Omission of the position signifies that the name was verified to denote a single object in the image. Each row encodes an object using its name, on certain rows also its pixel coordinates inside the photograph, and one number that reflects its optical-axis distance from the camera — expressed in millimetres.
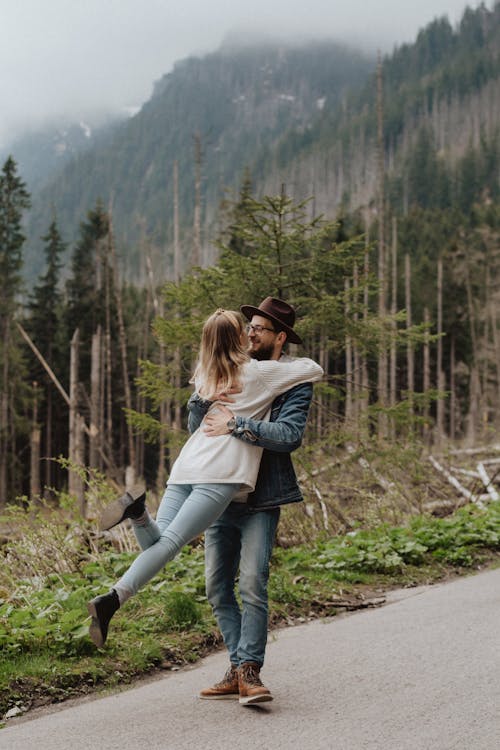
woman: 3842
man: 4105
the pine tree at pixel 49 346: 43406
